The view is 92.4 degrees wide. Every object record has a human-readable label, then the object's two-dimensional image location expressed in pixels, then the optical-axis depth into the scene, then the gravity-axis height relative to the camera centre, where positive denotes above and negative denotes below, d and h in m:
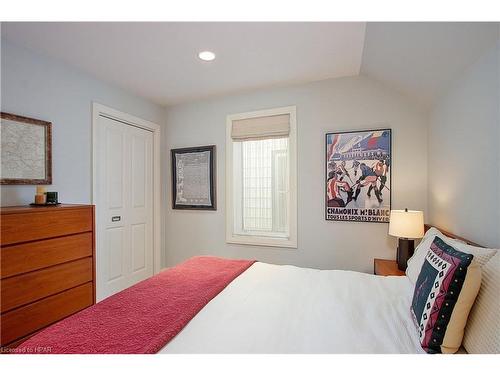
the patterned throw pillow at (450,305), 0.89 -0.45
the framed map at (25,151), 1.81 +0.29
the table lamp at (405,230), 2.02 -0.37
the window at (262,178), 2.79 +0.11
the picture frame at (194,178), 3.12 +0.12
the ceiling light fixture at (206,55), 2.10 +1.17
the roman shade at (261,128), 2.79 +0.71
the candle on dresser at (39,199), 1.83 -0.09
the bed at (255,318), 0.94 -0.62
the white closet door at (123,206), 2.58 -0.22
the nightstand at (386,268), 2.00 -0.73
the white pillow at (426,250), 1.04 -0.34
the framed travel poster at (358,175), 2.42 +0.12
